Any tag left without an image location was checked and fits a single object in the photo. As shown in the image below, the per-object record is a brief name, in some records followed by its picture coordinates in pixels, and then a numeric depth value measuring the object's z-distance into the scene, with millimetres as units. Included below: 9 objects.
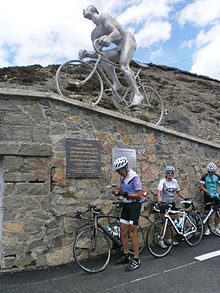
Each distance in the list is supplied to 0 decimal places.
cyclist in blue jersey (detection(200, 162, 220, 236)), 8375
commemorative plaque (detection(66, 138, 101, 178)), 6223
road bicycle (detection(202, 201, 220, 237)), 8195
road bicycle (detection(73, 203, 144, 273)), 5742
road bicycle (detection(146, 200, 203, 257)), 6609
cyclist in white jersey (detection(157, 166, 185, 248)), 7288
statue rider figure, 7738
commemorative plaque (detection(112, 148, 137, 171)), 6938
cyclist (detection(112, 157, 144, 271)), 5719
